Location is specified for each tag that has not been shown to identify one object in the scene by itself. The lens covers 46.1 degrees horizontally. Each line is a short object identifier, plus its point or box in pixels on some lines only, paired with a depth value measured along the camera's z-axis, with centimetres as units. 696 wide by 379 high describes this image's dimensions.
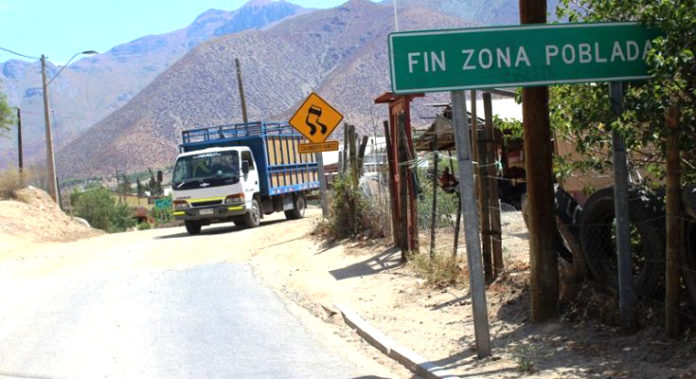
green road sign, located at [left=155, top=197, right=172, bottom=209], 5609
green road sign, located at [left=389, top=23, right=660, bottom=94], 634
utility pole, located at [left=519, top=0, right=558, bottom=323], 716
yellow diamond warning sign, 1797
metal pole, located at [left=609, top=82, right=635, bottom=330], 661
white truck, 2302
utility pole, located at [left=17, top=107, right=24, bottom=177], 4833
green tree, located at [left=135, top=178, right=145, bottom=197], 9139
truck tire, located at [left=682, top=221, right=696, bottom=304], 611
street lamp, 3341
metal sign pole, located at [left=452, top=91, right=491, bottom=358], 654
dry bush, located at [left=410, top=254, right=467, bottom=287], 982
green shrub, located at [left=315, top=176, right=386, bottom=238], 1505
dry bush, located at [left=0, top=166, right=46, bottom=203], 3309
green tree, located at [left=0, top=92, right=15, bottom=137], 4059
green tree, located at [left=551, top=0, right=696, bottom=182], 621
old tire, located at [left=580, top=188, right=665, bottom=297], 672
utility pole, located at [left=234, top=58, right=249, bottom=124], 4503
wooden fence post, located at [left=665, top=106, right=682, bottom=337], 598
